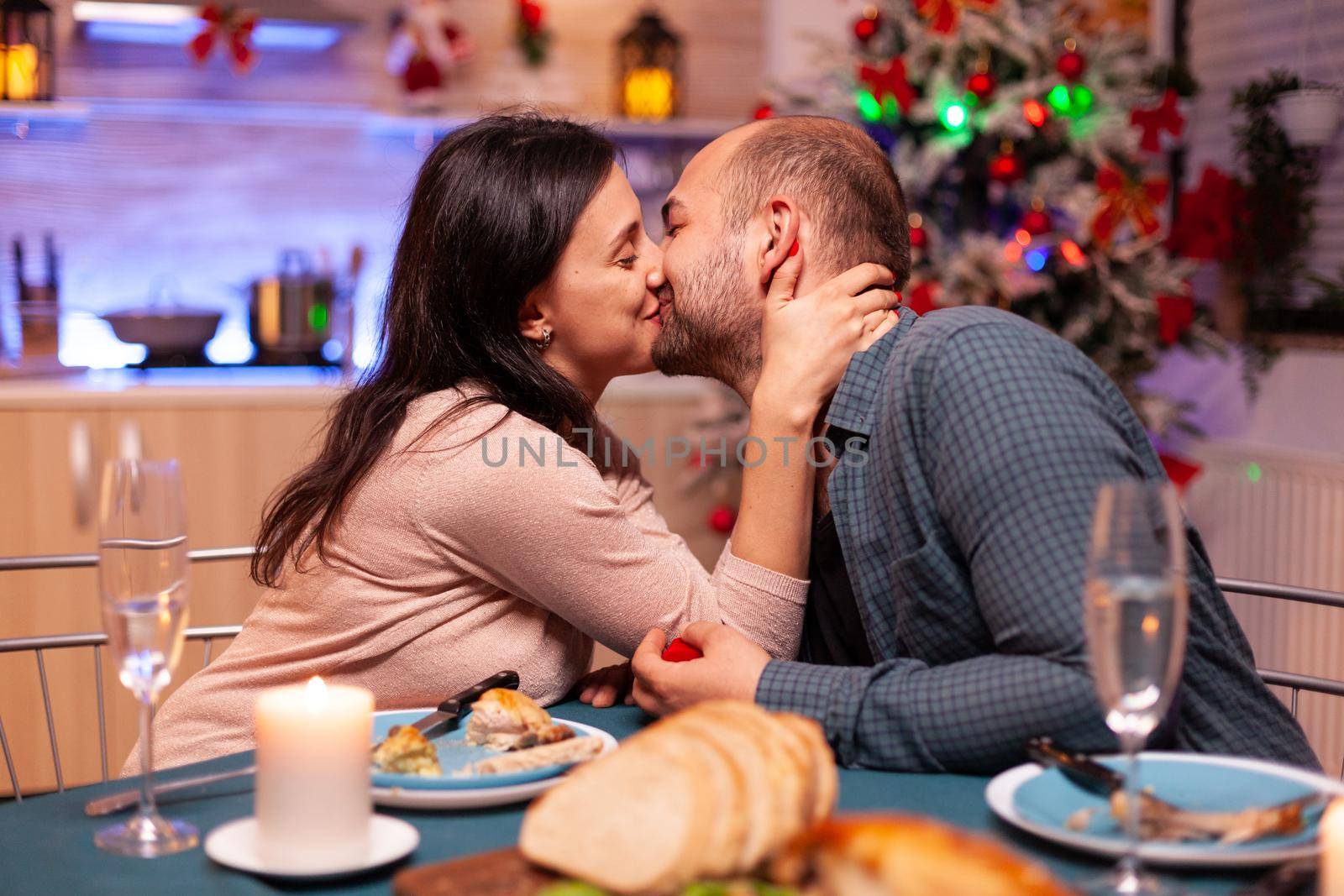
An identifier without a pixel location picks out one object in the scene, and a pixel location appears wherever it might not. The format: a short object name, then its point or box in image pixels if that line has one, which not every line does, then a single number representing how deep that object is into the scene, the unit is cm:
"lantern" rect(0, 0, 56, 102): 339
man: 102
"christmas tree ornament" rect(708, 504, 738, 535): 342
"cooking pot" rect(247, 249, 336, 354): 351
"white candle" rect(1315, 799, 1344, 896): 67
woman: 140
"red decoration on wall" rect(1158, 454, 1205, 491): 320
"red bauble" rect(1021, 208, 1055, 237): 312
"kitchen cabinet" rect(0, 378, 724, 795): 298
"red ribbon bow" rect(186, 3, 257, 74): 355
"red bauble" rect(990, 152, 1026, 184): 310
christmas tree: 312
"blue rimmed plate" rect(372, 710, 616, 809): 94
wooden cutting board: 73
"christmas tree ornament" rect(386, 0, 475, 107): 377
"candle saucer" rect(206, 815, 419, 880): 81
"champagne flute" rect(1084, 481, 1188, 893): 75
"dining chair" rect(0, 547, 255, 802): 149
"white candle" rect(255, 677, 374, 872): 81
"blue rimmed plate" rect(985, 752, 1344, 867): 79
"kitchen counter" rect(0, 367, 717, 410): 301
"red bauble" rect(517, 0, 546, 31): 383
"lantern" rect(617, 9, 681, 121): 390
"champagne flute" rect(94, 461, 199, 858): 86
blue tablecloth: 82
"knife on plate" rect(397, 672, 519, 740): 111
